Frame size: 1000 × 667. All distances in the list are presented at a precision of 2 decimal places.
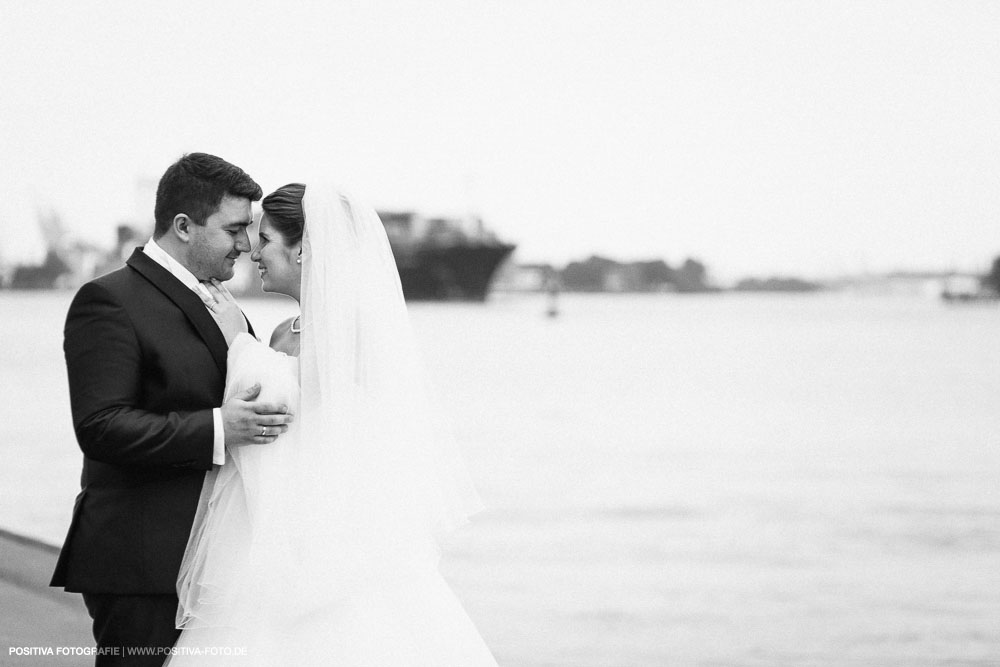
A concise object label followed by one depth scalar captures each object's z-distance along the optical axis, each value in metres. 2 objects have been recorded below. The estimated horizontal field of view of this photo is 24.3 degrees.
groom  4.78
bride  4.91
